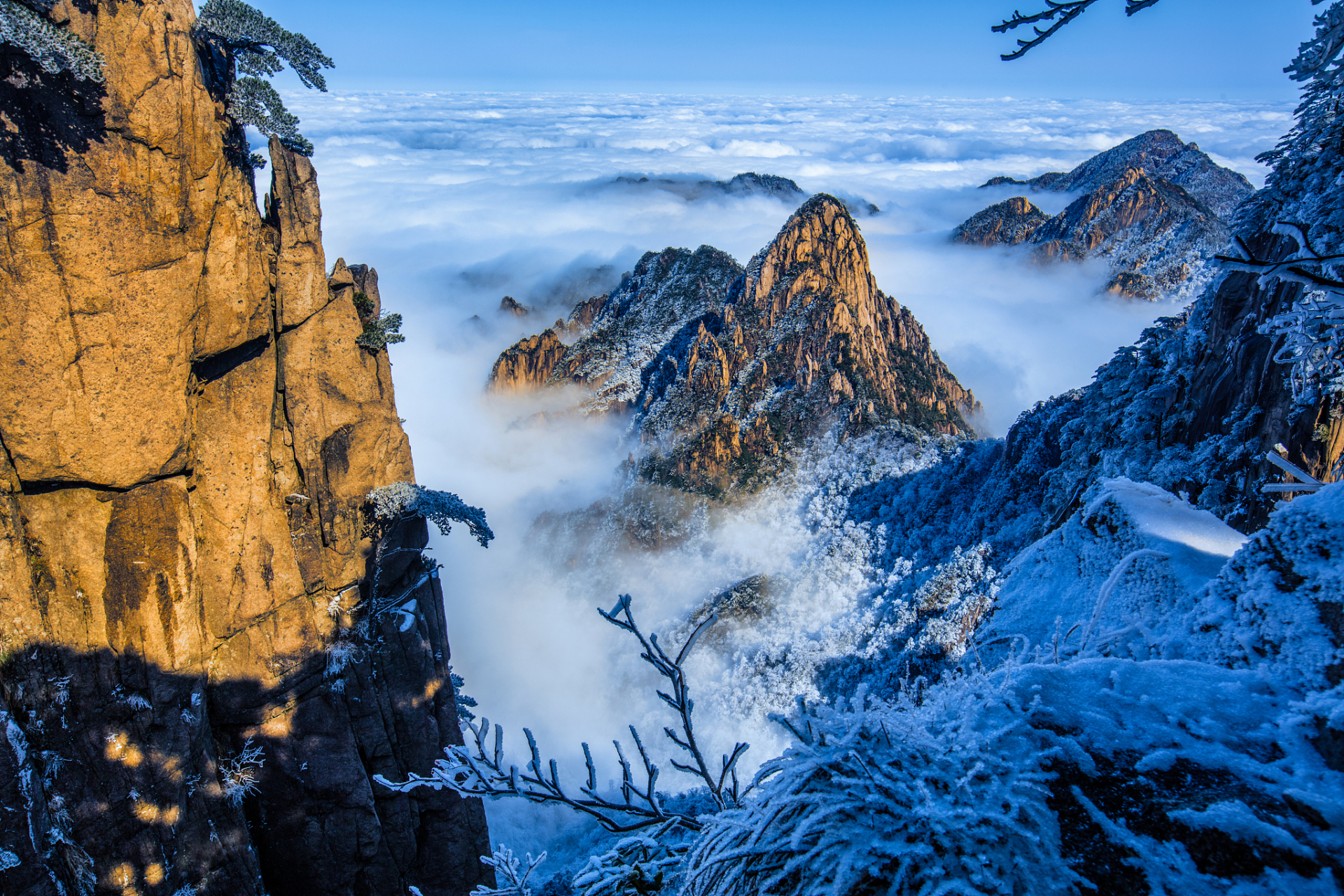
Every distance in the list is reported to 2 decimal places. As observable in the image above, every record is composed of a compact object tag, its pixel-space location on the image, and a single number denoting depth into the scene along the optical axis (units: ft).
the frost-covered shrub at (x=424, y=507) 41.34
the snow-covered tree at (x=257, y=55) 30.58
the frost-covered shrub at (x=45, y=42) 22.49
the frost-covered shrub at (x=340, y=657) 39.52
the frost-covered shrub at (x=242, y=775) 34.86
